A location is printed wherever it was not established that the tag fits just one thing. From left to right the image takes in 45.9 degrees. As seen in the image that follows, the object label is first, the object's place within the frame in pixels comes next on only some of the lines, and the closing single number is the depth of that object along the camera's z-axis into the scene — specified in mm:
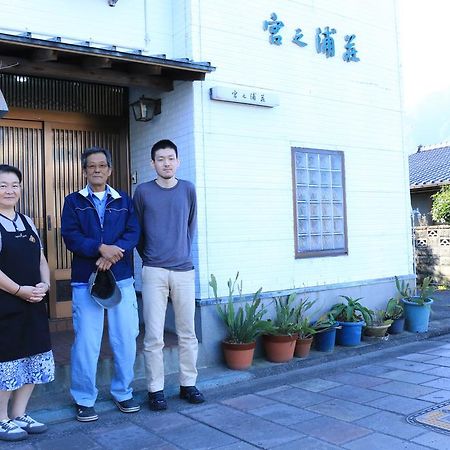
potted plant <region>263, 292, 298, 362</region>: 5699
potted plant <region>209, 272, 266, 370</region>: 5477
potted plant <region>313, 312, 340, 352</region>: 6141
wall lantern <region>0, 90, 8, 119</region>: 3948
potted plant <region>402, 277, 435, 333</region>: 7180
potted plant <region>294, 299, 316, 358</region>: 5906
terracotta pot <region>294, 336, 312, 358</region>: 5898
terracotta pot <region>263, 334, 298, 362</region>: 5695
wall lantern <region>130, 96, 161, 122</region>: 6002
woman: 3703
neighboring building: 14938
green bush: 13609
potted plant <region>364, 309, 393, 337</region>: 6691
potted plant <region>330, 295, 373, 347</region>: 6434
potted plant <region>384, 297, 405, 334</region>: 7027
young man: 4453
